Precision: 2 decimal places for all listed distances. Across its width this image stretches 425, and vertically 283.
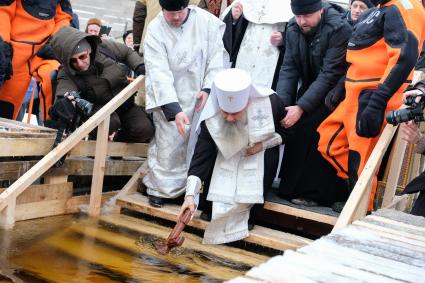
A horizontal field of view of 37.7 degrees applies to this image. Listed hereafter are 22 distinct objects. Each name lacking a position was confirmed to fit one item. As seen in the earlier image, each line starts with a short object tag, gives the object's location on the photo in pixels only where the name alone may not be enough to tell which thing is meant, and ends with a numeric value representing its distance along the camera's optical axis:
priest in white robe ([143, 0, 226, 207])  4.93
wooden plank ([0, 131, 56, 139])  4.43
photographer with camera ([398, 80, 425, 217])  3.69
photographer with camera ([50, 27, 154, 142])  4.71
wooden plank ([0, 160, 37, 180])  4.57
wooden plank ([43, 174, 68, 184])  4.82
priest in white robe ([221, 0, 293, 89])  5.19
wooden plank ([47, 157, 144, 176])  4.92
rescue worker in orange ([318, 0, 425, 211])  3.98
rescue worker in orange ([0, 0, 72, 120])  5.39
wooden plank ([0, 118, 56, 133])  4.87
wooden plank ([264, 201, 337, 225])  4.32
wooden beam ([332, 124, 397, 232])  3.48
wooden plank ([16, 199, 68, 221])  4.49
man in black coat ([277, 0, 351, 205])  4.62
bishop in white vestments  4.37
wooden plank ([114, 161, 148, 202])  5.27
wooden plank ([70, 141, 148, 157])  4.92
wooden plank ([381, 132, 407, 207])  4.58
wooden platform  1.73
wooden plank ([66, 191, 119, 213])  4.93
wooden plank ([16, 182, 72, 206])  4.53
